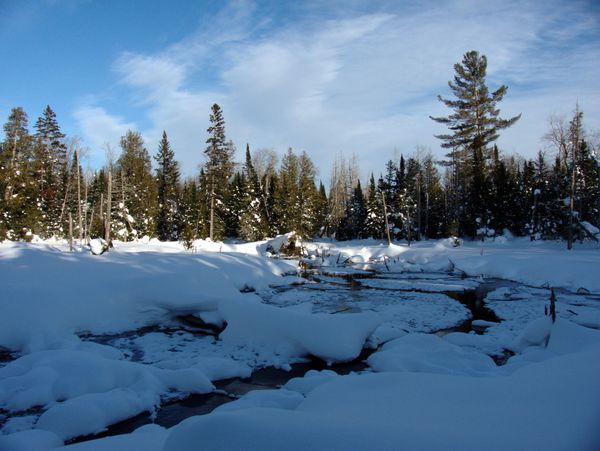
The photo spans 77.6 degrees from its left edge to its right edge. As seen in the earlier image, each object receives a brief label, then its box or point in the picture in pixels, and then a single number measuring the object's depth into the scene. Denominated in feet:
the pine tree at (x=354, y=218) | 154.20
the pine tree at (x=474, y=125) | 119.65
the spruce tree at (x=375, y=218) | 139.44
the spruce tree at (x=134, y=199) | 121.08
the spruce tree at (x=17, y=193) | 80.94
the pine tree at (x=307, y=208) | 141.89
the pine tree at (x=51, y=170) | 122.62
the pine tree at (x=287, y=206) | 138.62
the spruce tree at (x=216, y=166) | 123.13
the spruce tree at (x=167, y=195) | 141.90
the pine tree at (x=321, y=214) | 170.03
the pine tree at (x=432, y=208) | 137.08
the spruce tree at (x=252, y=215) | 130.11
